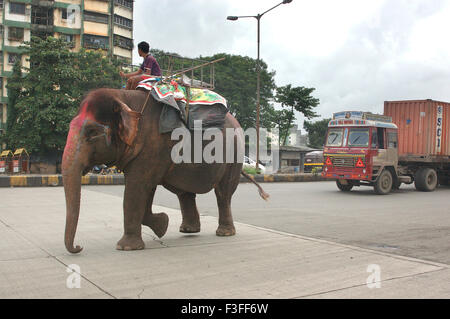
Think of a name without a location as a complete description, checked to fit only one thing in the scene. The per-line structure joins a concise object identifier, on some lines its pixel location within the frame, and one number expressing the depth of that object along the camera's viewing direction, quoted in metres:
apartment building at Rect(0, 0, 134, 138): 42.78
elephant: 5.16
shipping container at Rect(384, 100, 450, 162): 17.73
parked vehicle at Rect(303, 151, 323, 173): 32.34
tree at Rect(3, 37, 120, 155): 28.64
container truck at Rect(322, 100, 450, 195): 15.49
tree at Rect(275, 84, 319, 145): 36.09
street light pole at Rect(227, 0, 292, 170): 21.96
